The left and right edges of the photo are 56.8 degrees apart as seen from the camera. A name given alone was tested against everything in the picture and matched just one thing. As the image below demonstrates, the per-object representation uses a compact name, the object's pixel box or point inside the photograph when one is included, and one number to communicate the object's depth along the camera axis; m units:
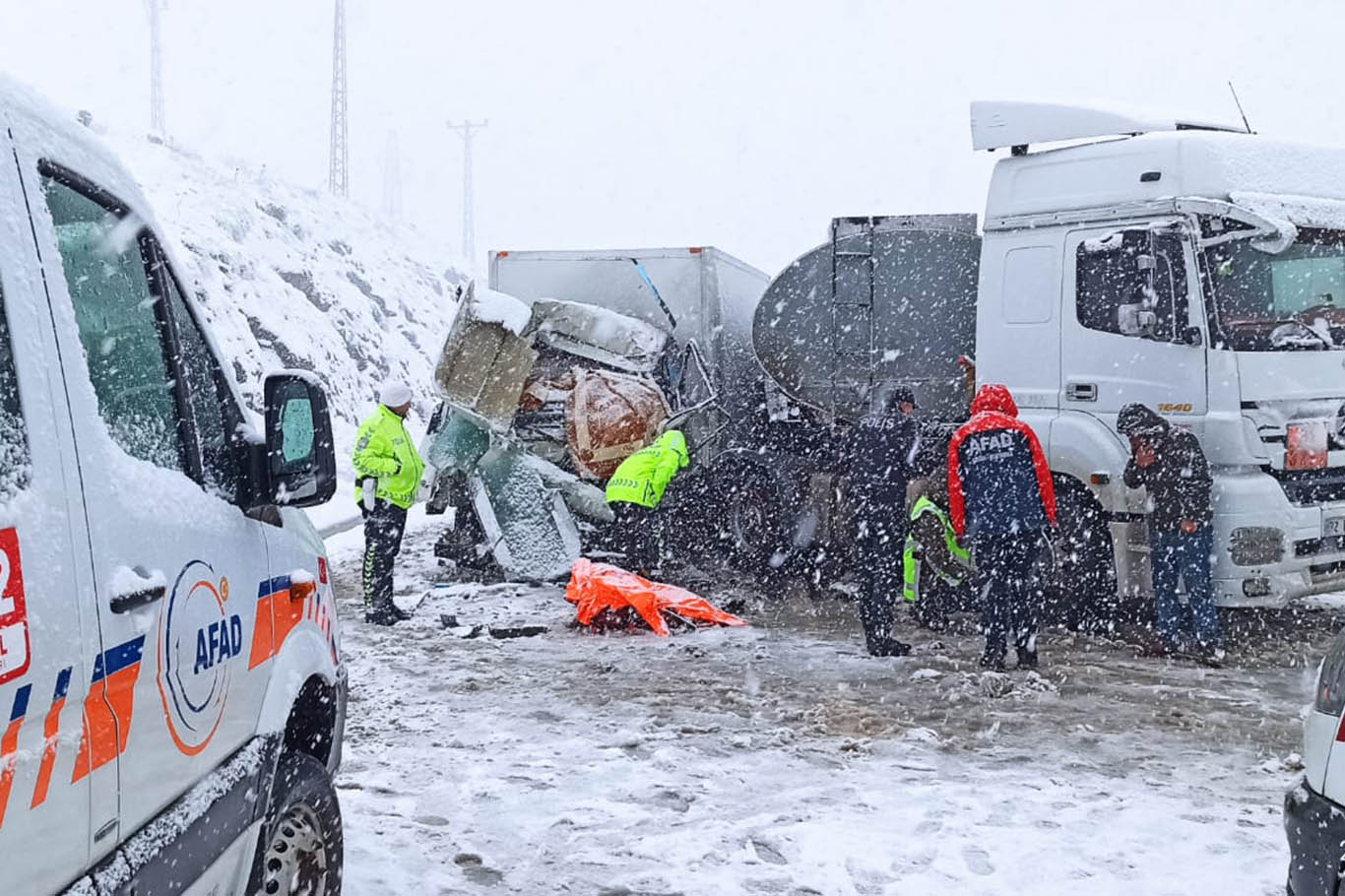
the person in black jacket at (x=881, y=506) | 7.04
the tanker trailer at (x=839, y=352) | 8.46
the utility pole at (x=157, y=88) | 36.81
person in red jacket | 6.68
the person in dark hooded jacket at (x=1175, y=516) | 6.60
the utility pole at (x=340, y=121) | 32.59
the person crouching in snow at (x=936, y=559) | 7.70
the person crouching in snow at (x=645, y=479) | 8.35
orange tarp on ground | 7.98
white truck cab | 6.71
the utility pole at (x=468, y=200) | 51.28
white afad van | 1.75
